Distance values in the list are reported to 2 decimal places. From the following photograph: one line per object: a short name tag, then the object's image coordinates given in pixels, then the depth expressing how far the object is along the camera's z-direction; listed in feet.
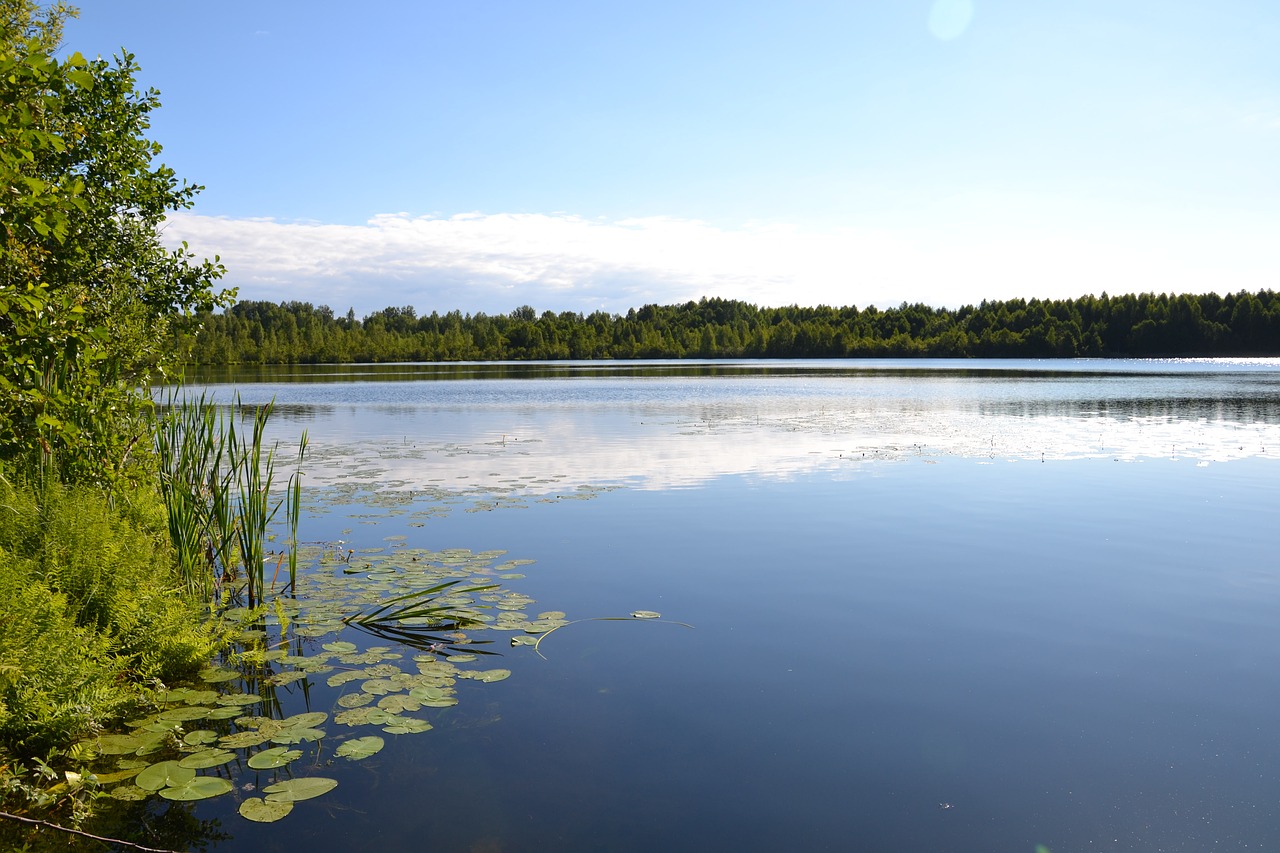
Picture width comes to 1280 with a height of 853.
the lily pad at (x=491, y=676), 21.38
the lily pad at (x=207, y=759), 16.57
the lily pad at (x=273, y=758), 16.75
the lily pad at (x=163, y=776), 15.92
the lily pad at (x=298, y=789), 15.61
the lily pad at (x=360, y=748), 17.35
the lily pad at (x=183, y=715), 18.57
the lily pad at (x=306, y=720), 18.61
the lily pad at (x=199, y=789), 15.52
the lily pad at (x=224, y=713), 18.88
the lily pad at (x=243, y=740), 17.69
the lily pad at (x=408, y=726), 18.57
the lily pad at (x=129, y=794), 15.58
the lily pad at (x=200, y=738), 17.74
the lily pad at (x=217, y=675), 21.21
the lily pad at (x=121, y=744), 17.04
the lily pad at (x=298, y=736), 17.94
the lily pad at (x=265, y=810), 15.06
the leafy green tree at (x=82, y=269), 16.67
